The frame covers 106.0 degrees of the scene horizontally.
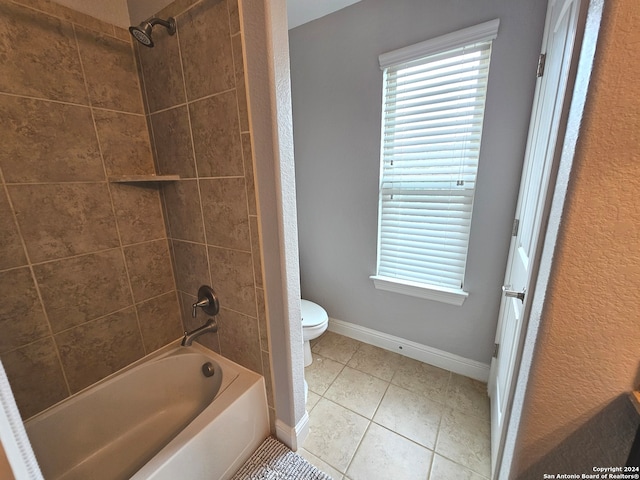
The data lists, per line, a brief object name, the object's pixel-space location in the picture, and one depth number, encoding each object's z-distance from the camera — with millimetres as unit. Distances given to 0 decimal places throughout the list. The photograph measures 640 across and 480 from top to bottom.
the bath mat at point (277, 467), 1078
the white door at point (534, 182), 655
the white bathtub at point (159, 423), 951
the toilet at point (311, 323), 1628
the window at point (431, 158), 1304
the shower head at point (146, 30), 885
